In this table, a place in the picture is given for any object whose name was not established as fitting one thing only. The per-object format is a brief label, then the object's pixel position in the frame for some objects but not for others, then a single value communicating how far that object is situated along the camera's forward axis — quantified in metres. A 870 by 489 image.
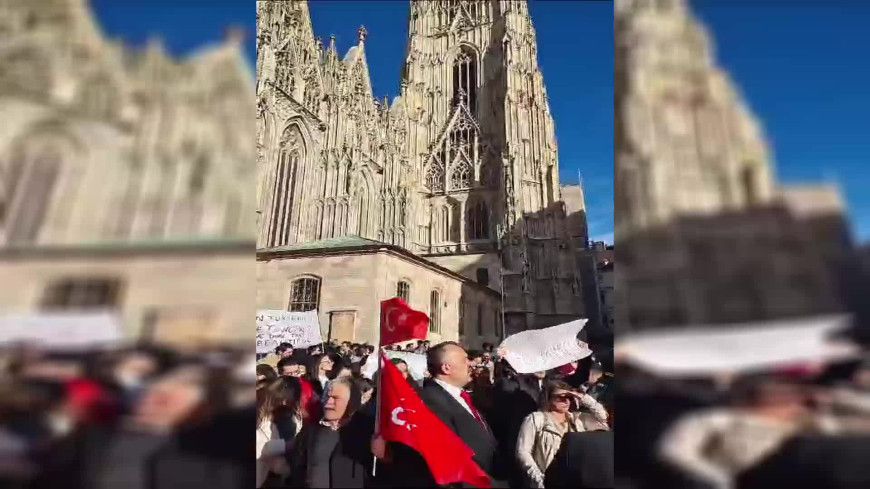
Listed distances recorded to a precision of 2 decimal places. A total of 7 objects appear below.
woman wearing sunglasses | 3.46
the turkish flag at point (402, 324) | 3.78
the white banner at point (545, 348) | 6.31
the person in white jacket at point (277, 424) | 3.01
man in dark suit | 3.36
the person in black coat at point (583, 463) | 3.01
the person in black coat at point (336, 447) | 3.09
